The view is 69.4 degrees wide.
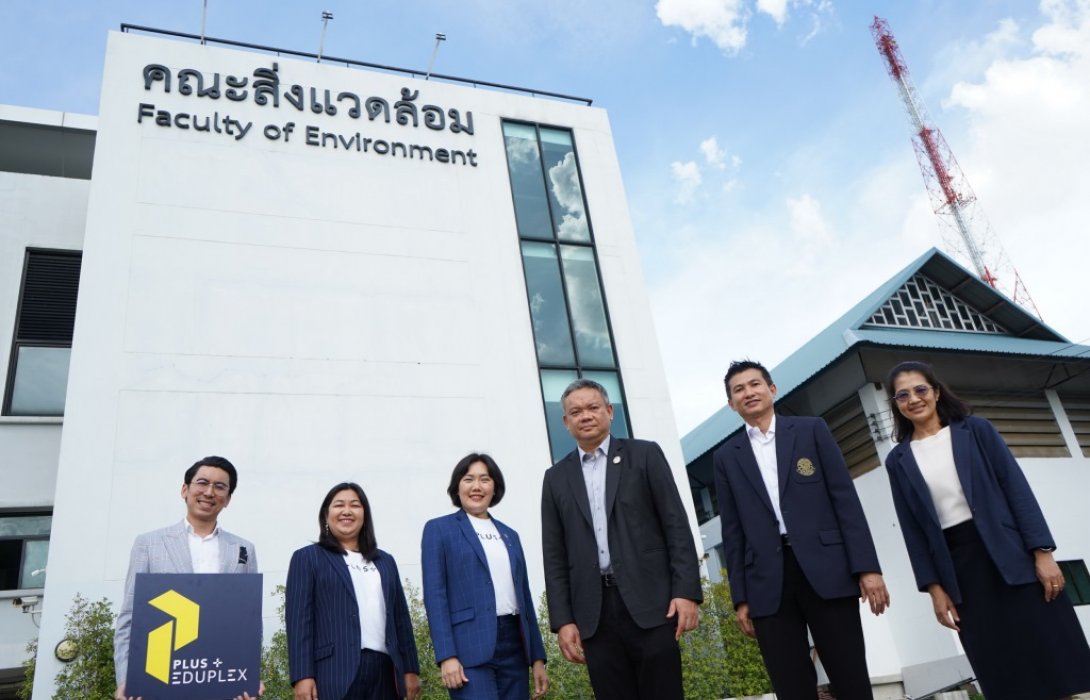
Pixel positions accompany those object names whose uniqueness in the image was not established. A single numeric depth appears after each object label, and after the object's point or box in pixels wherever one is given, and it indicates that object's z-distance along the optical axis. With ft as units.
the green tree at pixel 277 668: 24.76
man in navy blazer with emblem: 10.66
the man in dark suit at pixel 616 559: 10.64
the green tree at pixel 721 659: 26.53
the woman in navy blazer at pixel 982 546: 10.70
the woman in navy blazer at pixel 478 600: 11.89
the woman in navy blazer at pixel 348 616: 12.20
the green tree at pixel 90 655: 23.84
